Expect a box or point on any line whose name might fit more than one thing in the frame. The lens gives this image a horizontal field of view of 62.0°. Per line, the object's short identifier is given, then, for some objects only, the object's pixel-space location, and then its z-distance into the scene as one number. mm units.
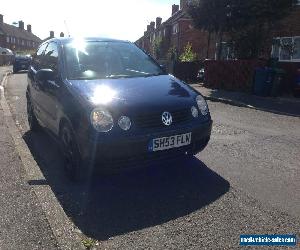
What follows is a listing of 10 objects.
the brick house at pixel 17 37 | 51191
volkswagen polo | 2716
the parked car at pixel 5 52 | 33348
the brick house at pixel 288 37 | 12037
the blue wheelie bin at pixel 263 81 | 9171
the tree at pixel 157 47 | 29340
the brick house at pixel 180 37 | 20832
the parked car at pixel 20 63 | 20647
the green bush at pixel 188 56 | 17787
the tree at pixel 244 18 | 10709
